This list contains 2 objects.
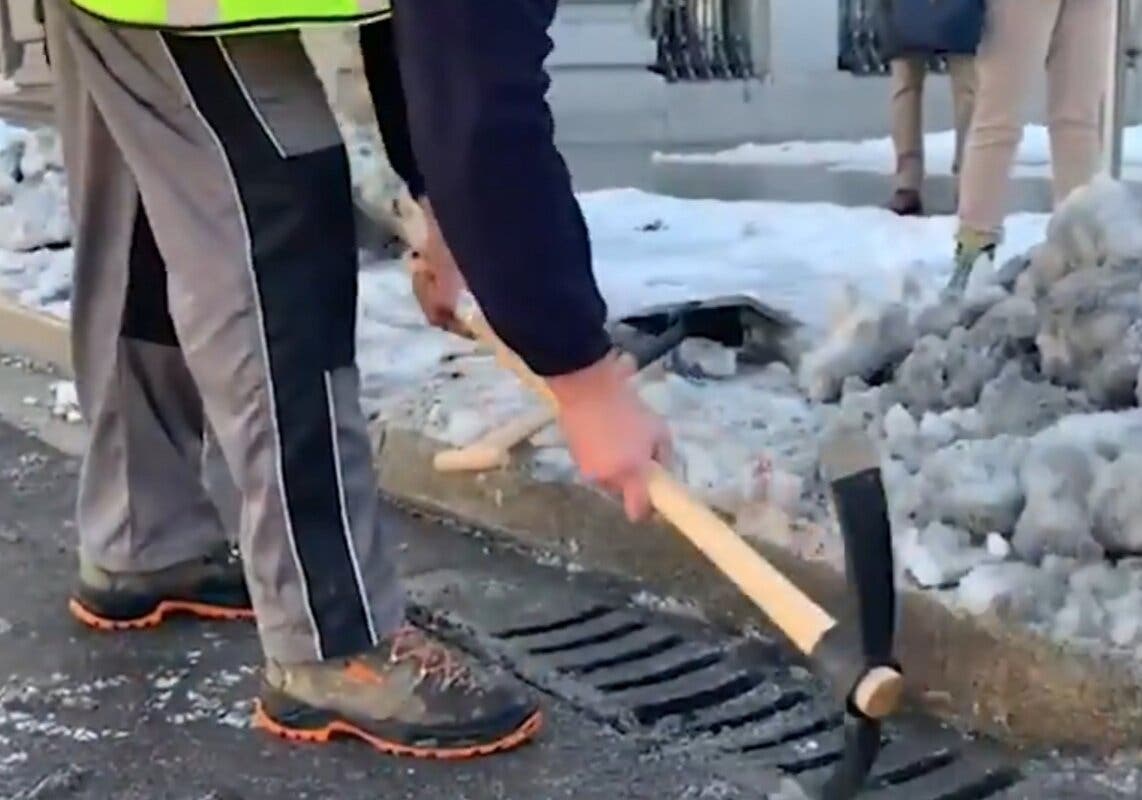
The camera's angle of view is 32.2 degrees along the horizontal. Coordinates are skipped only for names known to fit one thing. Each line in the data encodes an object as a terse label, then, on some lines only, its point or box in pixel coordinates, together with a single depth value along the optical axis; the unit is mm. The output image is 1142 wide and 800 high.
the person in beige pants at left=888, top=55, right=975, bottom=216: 7648
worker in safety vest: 2320
